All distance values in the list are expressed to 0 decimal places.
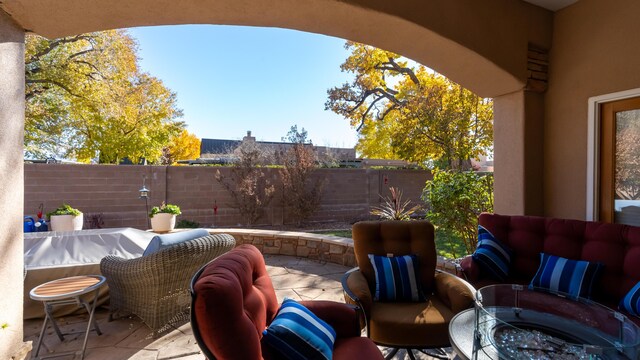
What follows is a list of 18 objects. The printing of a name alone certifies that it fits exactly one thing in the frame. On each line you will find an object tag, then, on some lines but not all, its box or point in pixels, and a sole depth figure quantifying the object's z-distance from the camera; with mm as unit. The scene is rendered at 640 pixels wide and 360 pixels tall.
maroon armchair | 1176
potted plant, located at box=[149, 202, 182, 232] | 5625
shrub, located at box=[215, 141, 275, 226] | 8211
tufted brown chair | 2119
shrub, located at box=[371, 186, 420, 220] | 4931
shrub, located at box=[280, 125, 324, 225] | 8617
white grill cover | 3010
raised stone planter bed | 4879
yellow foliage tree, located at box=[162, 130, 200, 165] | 18431
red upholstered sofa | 2391
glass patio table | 1520
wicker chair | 2744
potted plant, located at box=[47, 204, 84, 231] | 5387
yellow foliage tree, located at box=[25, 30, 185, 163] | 8656
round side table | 2434
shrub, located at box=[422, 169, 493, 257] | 4680
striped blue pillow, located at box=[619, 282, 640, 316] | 2111
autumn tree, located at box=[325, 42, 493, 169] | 8156
